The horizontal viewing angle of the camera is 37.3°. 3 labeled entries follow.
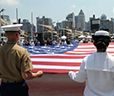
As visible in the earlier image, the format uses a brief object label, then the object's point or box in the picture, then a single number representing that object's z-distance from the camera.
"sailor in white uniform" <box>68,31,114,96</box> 1.82
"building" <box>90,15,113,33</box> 172.81
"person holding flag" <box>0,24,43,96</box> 2.03
